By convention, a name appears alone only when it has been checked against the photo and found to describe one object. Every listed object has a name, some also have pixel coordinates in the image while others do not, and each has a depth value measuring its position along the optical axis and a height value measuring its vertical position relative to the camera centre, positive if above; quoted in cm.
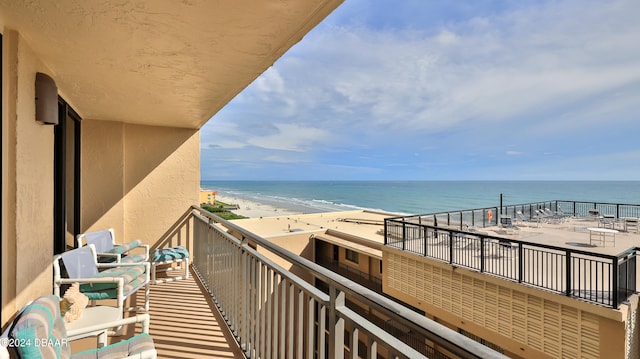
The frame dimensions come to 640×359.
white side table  162 -95
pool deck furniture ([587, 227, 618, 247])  736 -167
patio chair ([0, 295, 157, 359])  101 -65
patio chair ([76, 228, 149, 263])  332 -86
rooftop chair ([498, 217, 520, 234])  914 -154
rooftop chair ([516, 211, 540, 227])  1138 -156
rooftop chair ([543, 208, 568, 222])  1198 -151
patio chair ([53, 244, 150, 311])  228 -89
